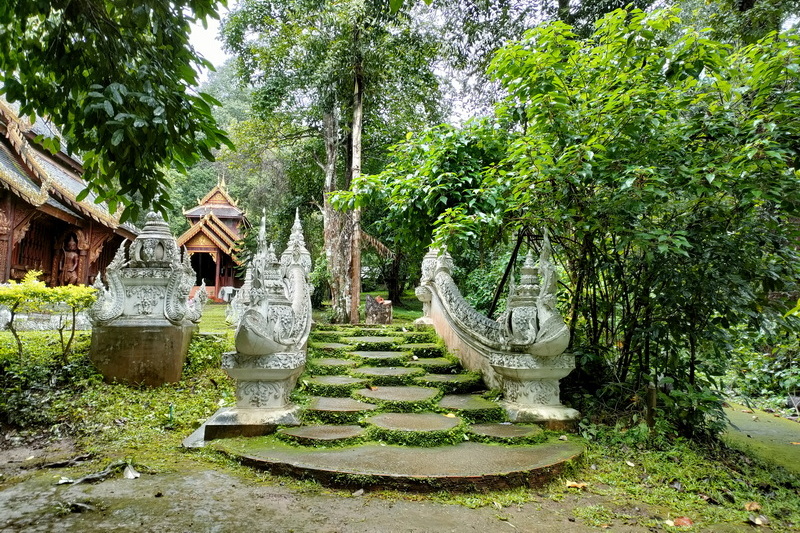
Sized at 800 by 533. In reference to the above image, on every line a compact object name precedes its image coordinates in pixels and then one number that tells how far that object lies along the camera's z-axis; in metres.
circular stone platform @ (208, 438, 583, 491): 3.13
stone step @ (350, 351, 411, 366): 5.71
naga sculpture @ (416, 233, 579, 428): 4.22
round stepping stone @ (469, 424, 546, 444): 3.87
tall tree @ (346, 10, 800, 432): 3.49
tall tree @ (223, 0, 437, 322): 10.91
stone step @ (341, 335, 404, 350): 6.35
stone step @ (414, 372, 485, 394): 4.99
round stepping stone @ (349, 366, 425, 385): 5.14
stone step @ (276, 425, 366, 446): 3.71
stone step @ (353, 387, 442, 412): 4.46
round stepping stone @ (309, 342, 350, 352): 6.15
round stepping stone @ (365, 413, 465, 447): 3.77
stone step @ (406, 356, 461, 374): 5.54
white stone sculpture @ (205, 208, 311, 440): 3.92
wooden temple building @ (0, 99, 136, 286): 9.84
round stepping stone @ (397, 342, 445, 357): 6.16
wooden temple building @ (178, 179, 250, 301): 22.48
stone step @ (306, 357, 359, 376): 5.30
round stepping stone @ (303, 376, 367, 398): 4.76
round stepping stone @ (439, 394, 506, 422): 4.36
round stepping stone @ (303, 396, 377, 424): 4.16
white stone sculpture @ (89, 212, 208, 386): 5.80
